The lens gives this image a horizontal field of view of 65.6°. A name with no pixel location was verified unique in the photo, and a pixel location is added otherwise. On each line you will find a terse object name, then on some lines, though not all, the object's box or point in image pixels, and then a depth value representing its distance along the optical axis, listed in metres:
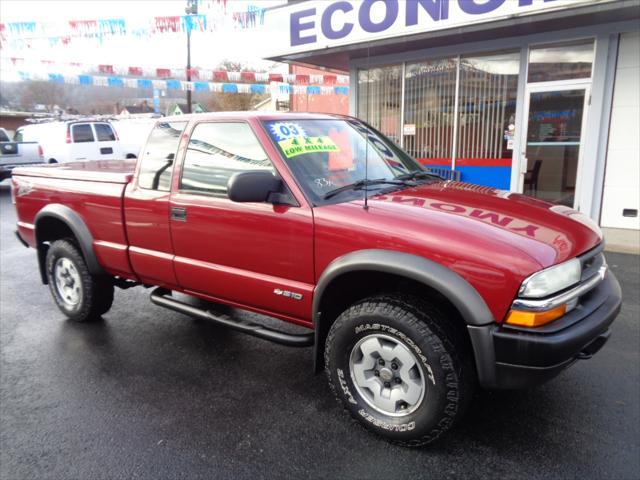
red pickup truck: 2.41
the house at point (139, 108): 51.28
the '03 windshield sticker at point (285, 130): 3.26
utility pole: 9.93
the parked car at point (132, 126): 26.58
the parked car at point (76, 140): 16.06
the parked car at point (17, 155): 14.99
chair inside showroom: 8.59
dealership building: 7.46
